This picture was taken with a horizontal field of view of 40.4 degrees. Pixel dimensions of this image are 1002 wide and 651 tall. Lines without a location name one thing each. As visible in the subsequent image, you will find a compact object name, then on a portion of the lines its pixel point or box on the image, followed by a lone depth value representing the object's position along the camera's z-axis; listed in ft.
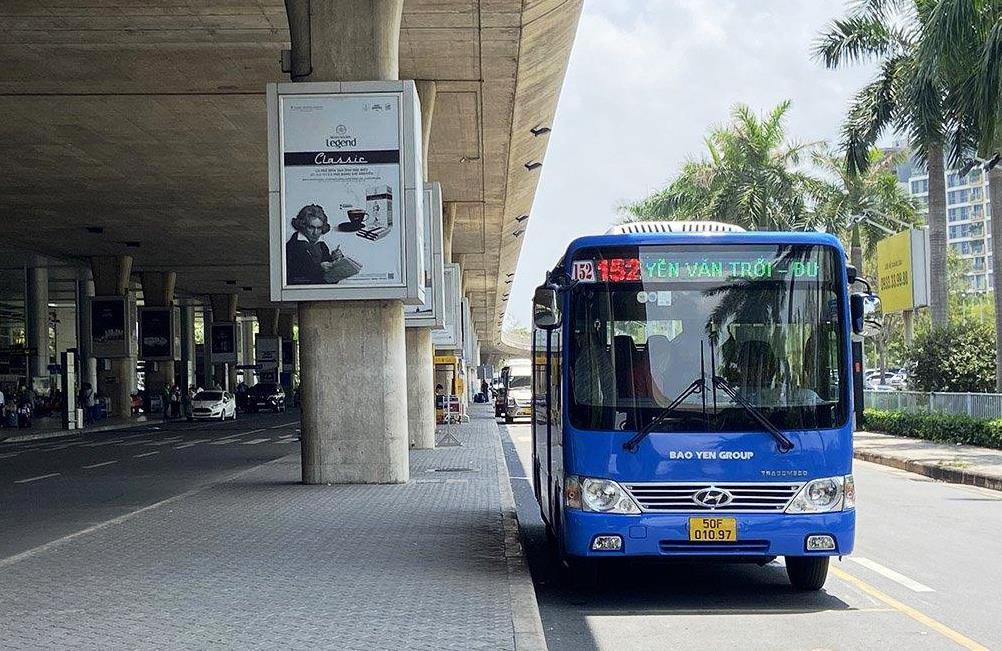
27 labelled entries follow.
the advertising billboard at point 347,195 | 61.05
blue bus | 32.71
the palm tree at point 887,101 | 113.91
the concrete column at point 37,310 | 203.72
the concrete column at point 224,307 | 261.24
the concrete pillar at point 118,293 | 189.26
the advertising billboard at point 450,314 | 128.67
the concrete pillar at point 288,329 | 330.28
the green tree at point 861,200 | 165.68
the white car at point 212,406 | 210.79
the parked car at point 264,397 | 265.95
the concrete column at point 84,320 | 207.82
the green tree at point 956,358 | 108.78
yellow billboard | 133.08
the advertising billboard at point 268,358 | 291.17
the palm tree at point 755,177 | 167.43
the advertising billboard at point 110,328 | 186.39
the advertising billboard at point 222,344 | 251.60
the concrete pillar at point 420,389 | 106.22
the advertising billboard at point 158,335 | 198.18
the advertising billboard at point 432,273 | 88.74
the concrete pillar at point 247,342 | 393.29
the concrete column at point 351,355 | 62.28
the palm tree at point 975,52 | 84.17
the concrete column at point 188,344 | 255.91
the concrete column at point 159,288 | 214.07
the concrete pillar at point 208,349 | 262.06
